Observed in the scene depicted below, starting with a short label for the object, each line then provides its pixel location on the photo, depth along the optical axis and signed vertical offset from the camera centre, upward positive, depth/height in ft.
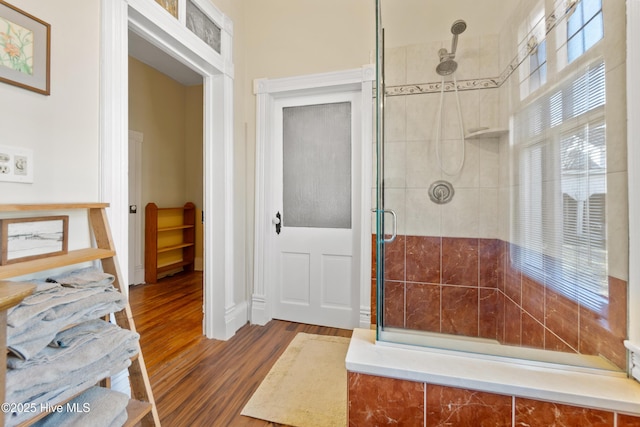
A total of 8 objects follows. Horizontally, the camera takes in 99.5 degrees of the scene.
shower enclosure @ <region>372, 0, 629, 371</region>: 3.37 +0.61
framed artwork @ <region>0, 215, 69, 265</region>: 3.03 -0.30
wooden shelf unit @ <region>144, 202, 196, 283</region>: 11.47 -1.25
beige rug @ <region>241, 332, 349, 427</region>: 4.43 -3.31
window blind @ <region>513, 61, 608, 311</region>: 3.51 +0.37
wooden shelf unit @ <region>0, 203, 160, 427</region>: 3.41 -0.79
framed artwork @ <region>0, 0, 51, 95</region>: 3.07 +1.95
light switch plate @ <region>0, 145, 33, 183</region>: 3.05 +0.57
